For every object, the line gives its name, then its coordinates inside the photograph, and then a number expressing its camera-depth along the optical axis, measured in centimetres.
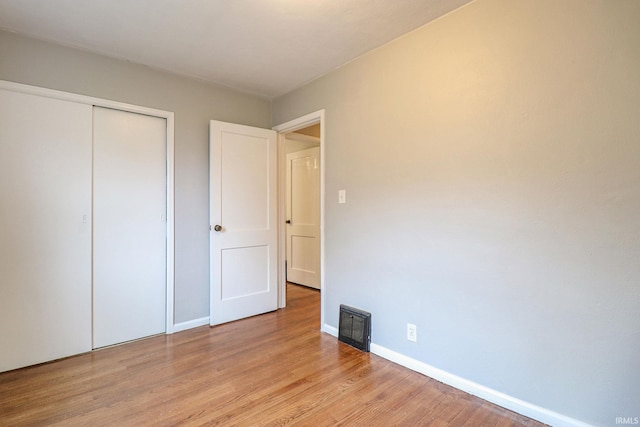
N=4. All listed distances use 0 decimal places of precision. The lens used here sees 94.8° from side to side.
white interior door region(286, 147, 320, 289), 432
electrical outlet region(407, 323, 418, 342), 211
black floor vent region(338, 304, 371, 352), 237
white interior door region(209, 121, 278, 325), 293
